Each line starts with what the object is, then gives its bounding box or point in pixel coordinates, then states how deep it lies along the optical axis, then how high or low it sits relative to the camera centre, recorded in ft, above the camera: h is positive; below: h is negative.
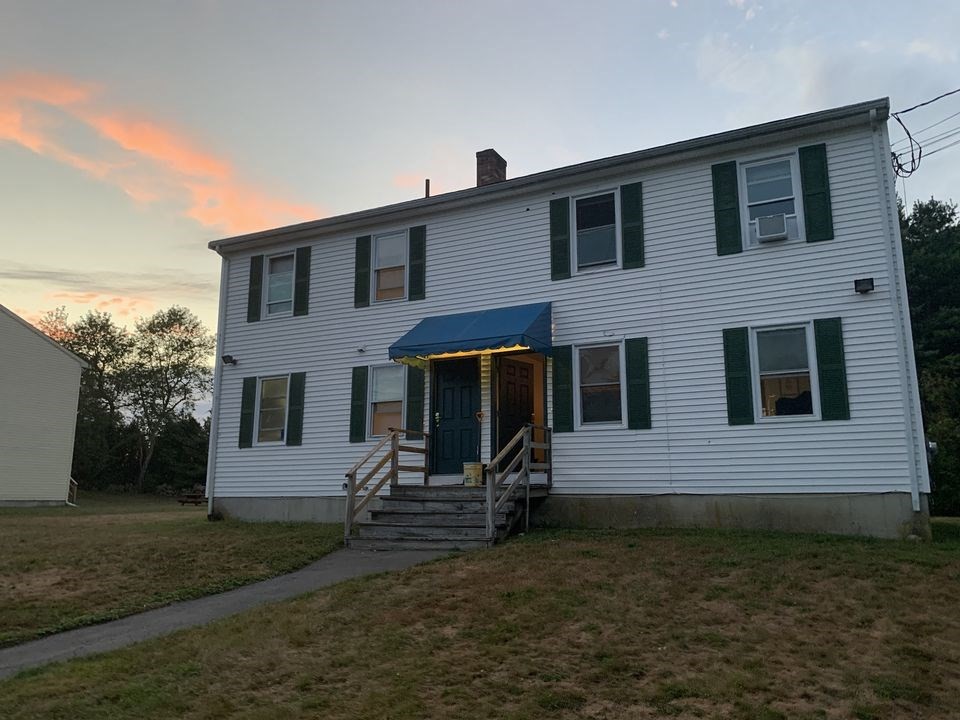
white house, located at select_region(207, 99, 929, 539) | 33.01 +6.82
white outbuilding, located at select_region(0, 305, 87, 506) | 82.28 +7.32
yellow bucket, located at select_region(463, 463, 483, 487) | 39.06 +0.17
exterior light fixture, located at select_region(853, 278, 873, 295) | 32.81 +8.57
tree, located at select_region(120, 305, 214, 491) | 157.17 +23.64
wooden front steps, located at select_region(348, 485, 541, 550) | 33.14 -2.02
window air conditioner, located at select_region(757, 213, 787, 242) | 34.94 +11.90
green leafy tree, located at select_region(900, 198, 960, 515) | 73.97 +21.92
